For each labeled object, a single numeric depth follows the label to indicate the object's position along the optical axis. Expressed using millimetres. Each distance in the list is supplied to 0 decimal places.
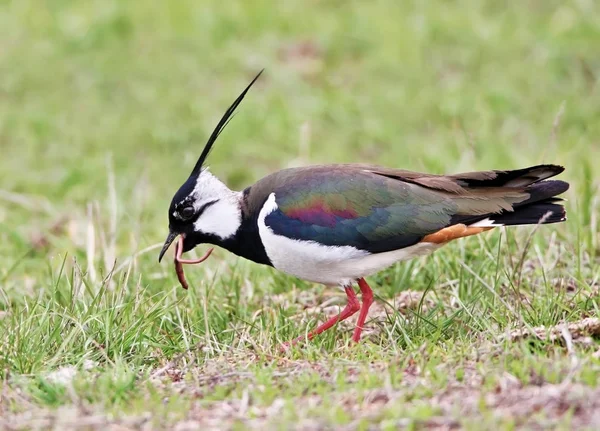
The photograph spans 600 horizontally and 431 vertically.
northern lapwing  10023
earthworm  10898
